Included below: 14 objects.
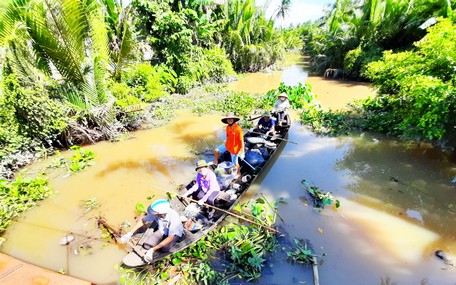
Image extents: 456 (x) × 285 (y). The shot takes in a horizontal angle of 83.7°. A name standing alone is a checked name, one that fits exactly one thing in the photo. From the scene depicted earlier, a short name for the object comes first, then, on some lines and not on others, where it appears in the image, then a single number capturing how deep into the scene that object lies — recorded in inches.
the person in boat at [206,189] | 189.6
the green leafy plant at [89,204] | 221.8
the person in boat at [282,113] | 337.7
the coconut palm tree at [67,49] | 257.4
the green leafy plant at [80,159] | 275.5
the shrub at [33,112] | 257.4
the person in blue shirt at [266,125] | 316.9
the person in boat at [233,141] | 232.5
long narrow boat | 157.5
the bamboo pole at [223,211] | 183.0
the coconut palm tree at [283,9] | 1413.6
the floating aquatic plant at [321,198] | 226.1
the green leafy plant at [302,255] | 171.2
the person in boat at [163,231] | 150.4
